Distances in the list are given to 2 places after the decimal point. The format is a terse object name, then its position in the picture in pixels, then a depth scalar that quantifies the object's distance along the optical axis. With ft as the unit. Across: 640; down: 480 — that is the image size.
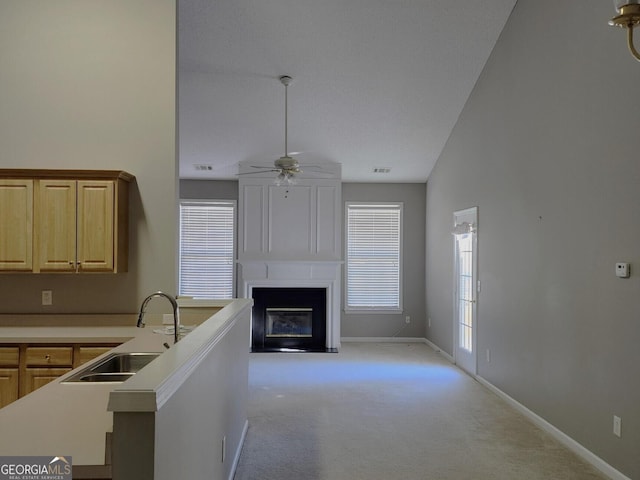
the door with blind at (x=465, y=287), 19.06
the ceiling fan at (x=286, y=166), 17.95
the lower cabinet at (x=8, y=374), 10.66
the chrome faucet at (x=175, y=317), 8.03
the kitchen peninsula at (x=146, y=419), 4.32
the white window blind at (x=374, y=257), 26.66
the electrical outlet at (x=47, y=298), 12.55
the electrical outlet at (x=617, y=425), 10.27
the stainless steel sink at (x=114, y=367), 7.77
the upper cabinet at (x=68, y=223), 11.66
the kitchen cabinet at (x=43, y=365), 10.72
